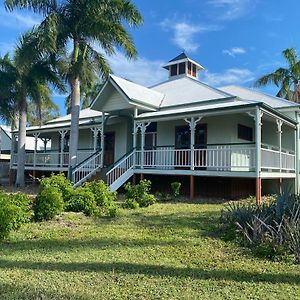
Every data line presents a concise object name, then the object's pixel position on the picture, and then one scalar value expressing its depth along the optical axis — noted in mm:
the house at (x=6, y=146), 37034
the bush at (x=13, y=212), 7364
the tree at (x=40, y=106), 24212
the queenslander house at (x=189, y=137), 15125
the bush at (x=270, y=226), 6673
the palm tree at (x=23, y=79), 19000
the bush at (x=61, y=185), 11365
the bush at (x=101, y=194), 11797
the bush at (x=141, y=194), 12797
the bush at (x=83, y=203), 10781
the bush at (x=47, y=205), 9523
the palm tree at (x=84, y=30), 18844
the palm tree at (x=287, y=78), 29172
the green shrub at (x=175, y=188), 15117
